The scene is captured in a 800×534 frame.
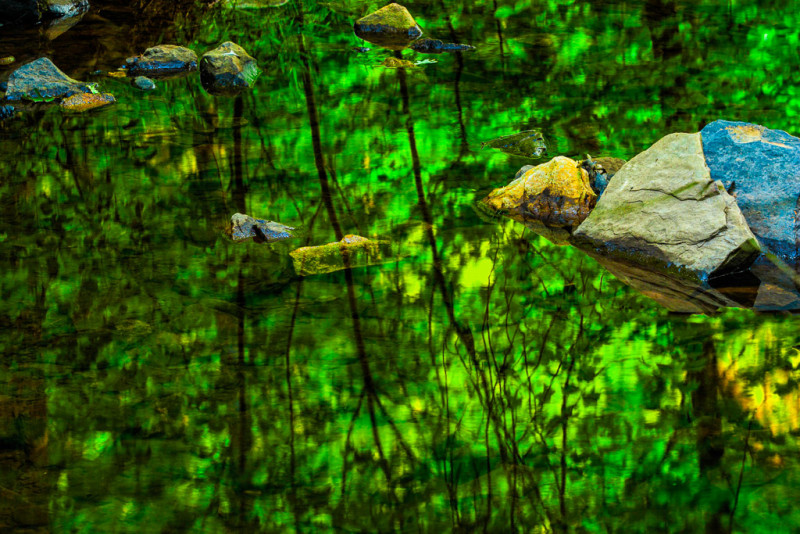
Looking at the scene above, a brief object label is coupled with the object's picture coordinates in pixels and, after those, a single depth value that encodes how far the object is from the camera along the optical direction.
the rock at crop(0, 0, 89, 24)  15.95
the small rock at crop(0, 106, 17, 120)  11.26
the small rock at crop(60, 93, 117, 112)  11.59
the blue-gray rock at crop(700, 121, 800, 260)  7.23
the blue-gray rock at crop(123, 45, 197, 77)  13.32
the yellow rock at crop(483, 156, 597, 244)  7.98
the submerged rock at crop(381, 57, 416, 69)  13.15
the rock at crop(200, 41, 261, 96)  12.37
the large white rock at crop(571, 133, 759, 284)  6.89
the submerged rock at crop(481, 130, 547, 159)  9.64
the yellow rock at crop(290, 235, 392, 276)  7.25
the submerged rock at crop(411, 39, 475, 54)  14.06
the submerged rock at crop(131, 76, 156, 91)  12.40
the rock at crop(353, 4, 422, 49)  15.05
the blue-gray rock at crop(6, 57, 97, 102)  11.88
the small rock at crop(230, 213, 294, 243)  7.77
